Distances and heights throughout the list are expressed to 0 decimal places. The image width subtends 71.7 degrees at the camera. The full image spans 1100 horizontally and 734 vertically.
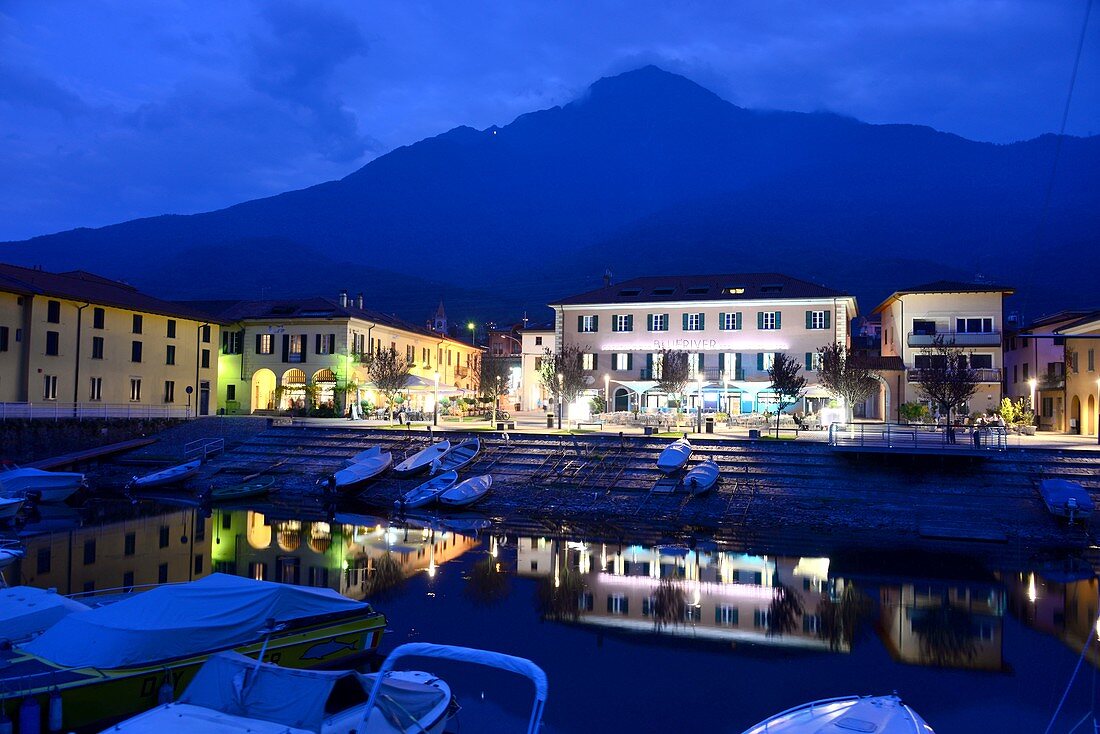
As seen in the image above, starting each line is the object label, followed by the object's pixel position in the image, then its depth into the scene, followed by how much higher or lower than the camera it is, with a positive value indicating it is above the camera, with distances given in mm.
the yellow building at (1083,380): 40344 +1586
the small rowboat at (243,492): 33938 -4059
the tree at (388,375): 51094 +1878
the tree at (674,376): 45281 +1739
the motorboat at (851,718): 8281 -3490
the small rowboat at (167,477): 36406 -3686
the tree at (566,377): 47406 +1758
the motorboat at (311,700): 7387 -3315
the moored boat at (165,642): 9523 -3377
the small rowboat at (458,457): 34878 -2523
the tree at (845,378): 41969 +1569
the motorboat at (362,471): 33625 -3092
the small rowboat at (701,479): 30109 -2918
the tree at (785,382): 40875 +1305
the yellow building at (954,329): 48812 +5129
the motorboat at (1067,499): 25516 -3105
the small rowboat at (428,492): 31384 -3712
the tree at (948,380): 36906 +1350
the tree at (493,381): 55875 +1738
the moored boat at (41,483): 32094 -3583
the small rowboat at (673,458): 31453 -2209
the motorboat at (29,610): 11211 -3230
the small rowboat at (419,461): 34781 -2665
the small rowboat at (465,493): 31141 -3715
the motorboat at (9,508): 27562 -3942
